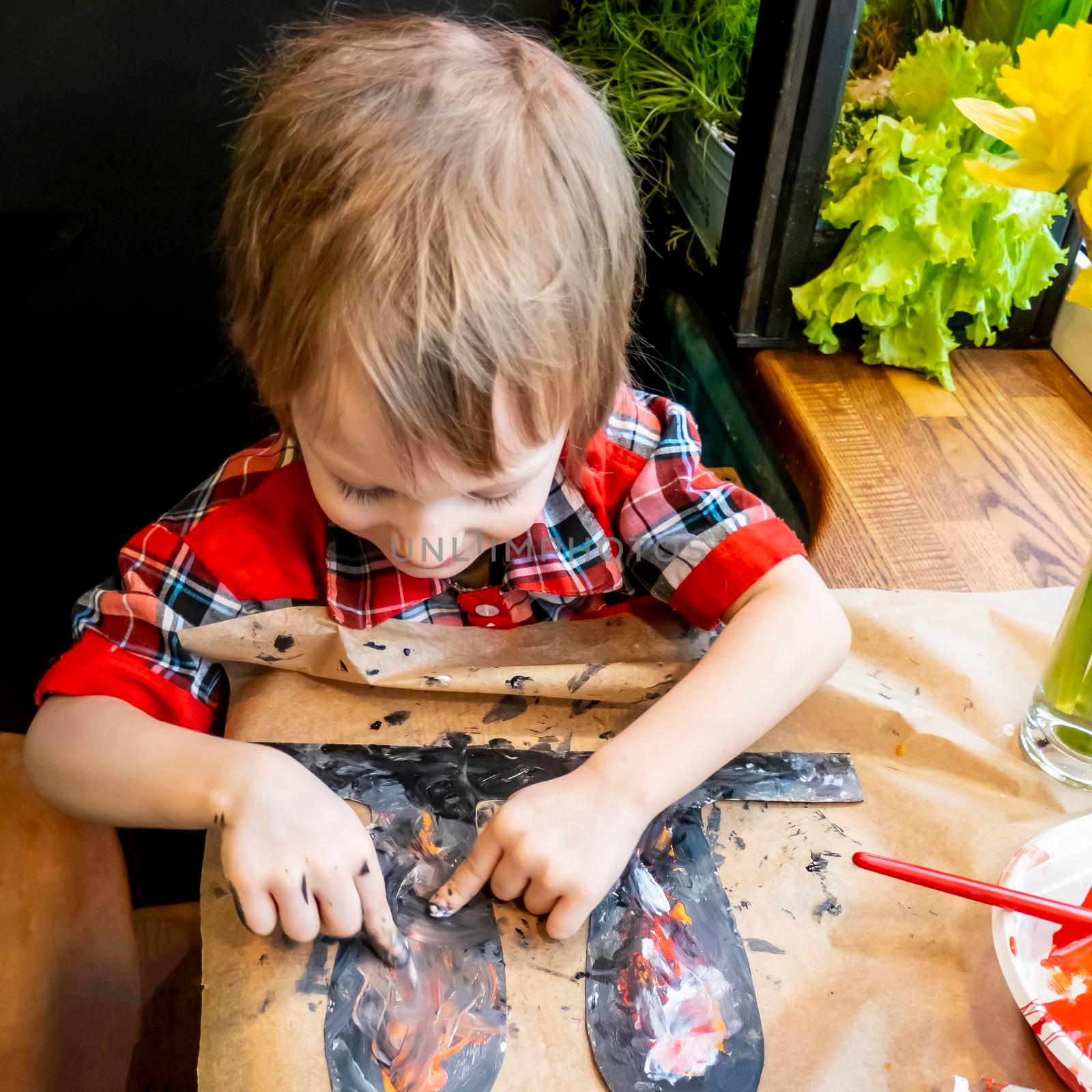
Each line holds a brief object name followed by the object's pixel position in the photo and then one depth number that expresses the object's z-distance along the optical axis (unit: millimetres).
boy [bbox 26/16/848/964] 576
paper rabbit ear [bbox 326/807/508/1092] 518
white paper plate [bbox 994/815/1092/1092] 509
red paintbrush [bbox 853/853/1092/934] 541
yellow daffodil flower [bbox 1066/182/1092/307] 507
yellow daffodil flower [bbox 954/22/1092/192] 500
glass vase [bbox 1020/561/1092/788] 652
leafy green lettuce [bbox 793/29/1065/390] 973
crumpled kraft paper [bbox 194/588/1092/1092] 527
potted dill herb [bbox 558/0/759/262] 1237
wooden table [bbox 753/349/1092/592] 872
